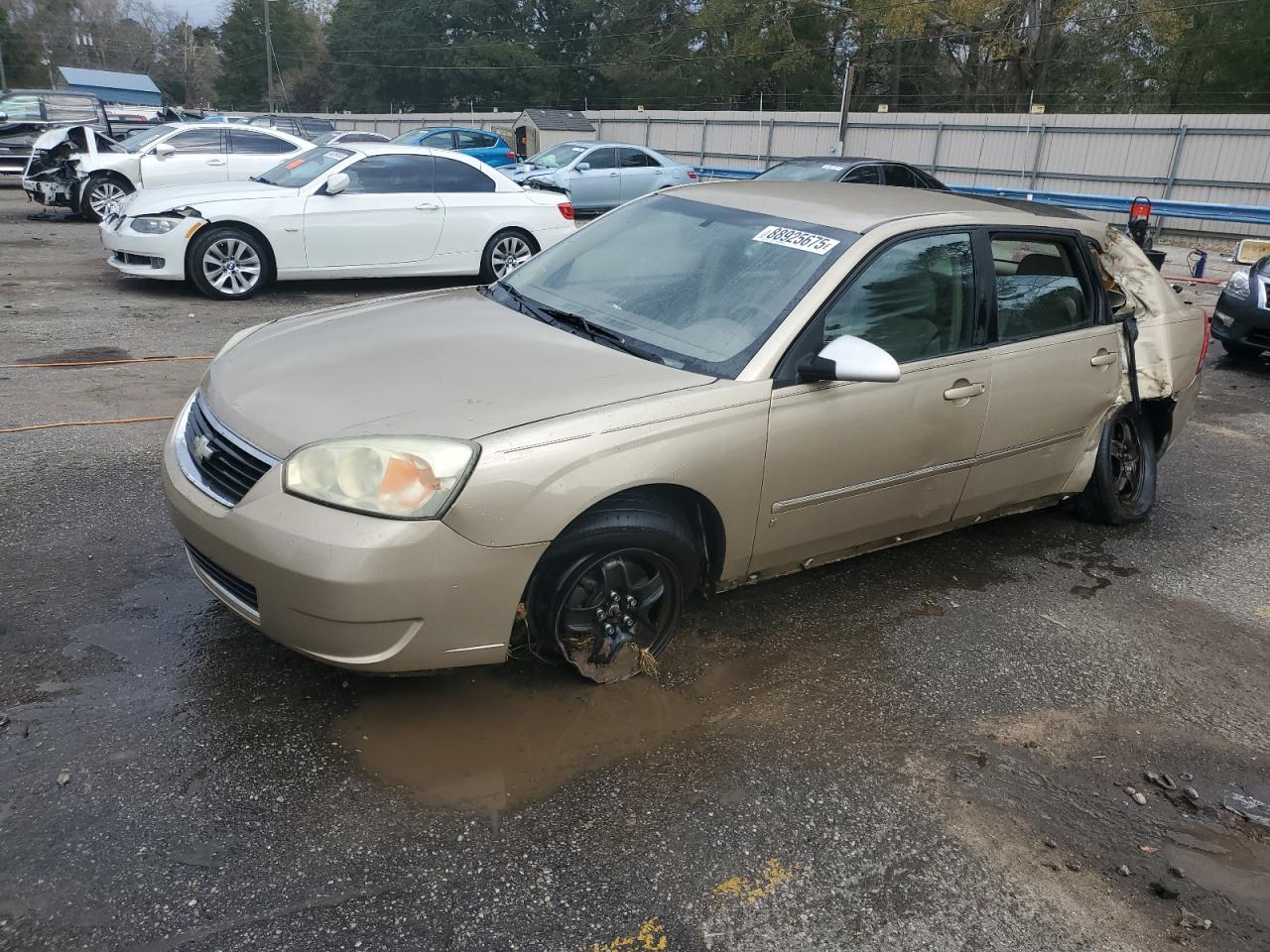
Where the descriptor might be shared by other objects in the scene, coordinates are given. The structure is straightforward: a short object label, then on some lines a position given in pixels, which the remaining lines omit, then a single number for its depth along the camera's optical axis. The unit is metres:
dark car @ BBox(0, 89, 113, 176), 18.83
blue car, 23.80
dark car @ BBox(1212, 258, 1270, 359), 9.05
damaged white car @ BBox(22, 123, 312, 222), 13.22
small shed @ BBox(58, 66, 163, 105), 54.06
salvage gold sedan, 2.83
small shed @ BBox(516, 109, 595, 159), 31.92
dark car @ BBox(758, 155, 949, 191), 13.10
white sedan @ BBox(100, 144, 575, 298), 9.27
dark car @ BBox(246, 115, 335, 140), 24.31
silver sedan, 18.58
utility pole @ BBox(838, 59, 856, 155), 26.25
